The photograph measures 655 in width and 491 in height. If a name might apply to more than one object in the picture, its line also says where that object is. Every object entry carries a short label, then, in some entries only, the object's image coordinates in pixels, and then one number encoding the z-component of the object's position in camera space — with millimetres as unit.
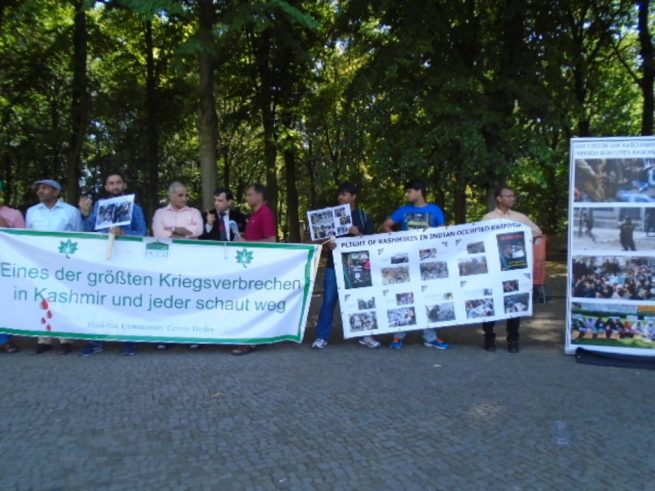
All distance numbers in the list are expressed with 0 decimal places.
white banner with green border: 6379
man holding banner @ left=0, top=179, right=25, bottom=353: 6516
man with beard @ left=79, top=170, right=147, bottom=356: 6473
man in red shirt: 6781
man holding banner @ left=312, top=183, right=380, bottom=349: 6848
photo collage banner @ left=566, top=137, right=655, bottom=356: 6090
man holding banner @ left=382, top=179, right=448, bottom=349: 6816
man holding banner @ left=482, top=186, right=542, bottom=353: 6680
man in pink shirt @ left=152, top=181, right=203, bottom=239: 6707
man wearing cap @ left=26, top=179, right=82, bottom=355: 6586
